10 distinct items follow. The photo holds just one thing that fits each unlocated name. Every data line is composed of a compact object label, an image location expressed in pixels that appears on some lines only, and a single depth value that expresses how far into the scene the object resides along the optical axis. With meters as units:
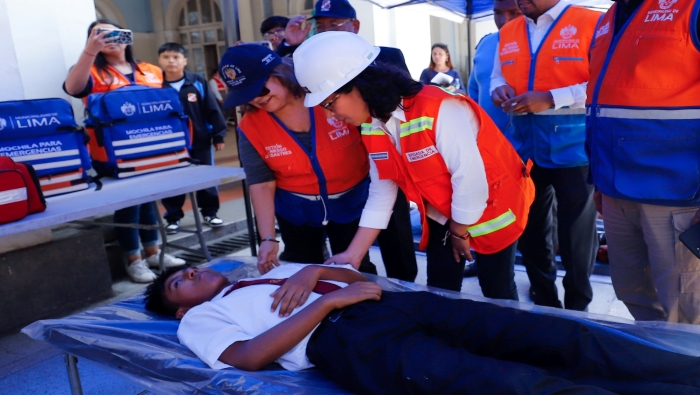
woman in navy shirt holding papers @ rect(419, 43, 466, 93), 7.32
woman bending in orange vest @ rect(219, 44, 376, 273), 2.07
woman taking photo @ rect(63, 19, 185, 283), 3.28
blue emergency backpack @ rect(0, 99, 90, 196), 2.84
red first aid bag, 2.45
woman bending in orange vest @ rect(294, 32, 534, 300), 1.77
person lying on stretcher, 1.47
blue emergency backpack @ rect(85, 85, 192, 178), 3.31
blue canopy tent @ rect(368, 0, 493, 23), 5.93
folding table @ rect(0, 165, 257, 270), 2.52
